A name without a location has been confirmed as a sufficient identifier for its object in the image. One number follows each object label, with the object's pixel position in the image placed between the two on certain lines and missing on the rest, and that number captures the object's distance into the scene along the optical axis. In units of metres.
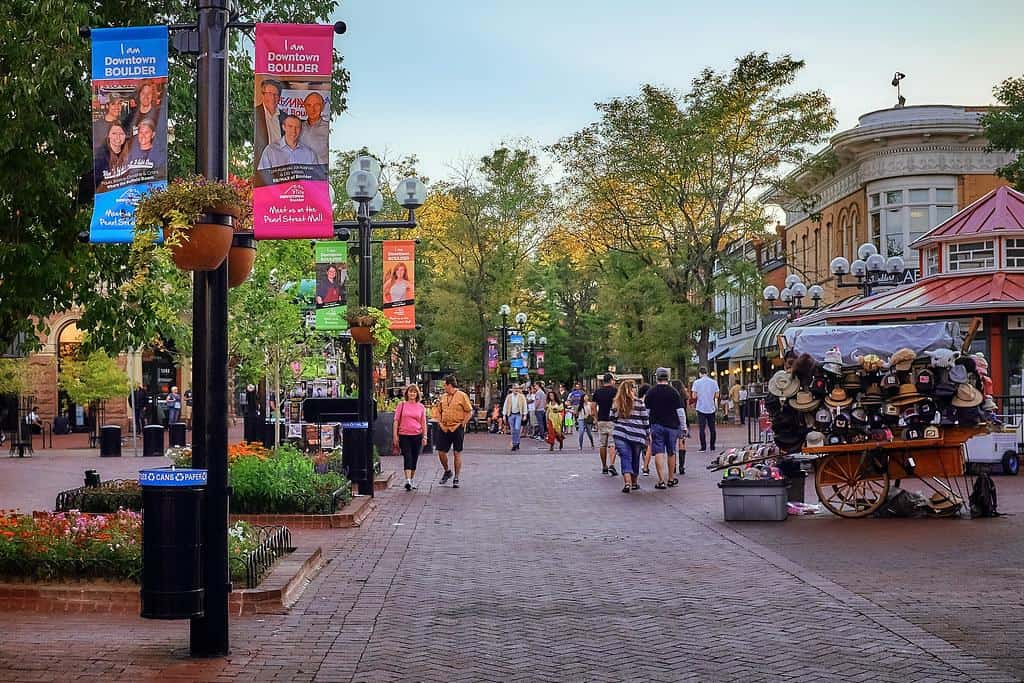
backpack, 15.84
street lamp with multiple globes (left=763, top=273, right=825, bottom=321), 31.52
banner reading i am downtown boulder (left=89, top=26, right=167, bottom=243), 9.09
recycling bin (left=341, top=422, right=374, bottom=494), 18.62
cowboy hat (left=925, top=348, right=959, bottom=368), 15.45
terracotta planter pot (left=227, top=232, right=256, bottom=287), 8.90
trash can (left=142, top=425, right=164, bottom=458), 33.31
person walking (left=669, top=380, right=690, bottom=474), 23.42
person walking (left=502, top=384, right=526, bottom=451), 34.28
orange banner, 26.72
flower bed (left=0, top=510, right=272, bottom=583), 9.77
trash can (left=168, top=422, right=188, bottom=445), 32.44
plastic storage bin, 15.81
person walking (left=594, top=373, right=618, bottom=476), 24.30
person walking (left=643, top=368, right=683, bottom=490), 20.92
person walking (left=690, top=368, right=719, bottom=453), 29.28
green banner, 24.53
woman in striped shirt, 20.17
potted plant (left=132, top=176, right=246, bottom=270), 7.69
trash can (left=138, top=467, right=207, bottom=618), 7.49
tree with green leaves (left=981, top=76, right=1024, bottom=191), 38.34
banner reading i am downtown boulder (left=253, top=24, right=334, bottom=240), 9.42
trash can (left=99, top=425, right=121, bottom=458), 33.88
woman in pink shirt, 20.91
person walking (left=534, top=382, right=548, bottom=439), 40.19
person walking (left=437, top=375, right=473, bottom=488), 21.16
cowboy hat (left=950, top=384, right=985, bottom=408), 15.25
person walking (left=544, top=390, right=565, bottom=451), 34.88
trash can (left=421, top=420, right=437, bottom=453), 33.68
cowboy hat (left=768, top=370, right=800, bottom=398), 16.14
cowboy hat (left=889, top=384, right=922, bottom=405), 15.52
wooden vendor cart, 15.49
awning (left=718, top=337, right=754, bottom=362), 67.81
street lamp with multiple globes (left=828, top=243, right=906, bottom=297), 31.20
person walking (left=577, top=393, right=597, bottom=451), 35.75
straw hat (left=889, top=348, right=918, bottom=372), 15.52
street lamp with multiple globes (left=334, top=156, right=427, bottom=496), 18.86
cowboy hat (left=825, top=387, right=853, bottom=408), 15.91
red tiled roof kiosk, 27.72
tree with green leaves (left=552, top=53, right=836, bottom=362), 49.53
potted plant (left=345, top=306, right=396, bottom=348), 19.08
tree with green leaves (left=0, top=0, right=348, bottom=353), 11.70
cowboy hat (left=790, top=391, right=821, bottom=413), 16.03
